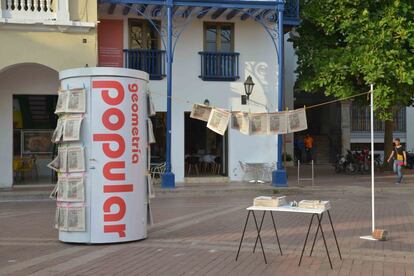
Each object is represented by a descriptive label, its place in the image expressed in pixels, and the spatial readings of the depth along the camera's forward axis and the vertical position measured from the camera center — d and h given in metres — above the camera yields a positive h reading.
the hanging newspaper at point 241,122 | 18.28 +0.85
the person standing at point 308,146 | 35.08 +0.20
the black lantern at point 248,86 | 21.61 +2.34
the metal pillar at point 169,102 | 19.73 +1.62
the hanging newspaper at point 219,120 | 16.83 +0.84
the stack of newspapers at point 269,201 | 8.19 -0.72
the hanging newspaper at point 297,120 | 18.66 +0.92
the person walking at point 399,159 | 21.42 -0.36
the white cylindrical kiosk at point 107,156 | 9.64 -0.10
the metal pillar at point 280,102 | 20.48 +1.68
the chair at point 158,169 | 21.27 -0.69
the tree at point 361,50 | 20.91 +3.64
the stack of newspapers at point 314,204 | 8.05 -0.75
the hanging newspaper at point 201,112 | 17.09 +1.09
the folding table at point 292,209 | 7.85 -0.81
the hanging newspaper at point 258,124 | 18.41 +0.79
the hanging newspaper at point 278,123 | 18.62 +0.83
